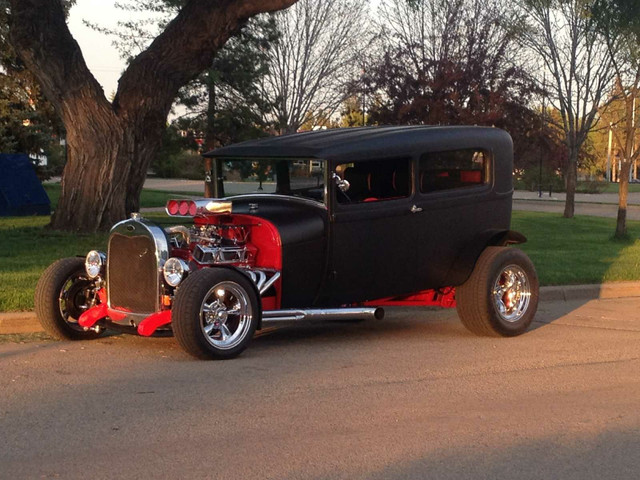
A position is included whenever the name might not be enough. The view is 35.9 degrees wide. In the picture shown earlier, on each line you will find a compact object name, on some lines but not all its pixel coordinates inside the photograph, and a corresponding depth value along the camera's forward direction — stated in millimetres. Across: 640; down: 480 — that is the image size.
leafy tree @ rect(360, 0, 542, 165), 25531
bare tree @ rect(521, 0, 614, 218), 22609
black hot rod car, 7973
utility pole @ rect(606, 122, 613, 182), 74200
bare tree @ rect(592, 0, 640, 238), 18469
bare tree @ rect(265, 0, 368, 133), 27984
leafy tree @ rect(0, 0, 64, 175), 27422
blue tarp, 21594
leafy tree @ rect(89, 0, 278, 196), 27938
